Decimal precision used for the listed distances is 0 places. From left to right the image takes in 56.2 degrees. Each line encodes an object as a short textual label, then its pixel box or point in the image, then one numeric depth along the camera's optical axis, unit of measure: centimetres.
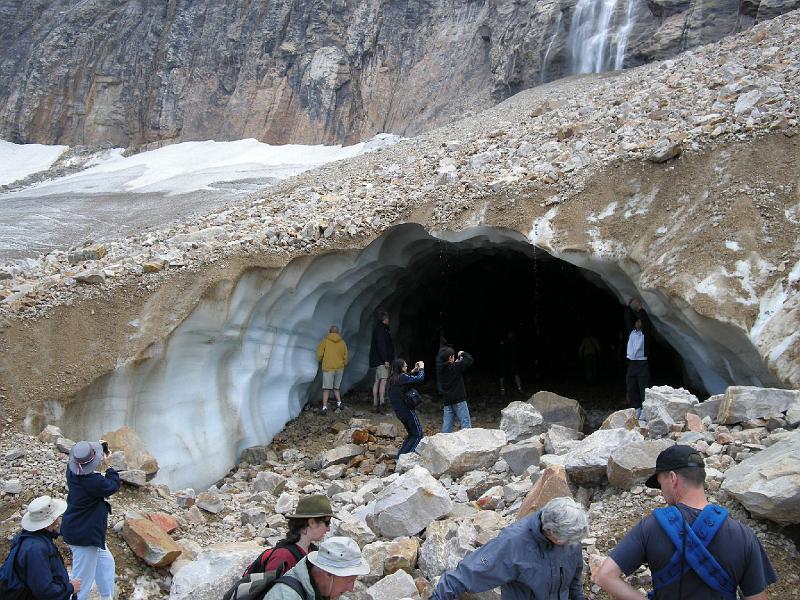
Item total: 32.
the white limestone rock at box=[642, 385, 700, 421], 658
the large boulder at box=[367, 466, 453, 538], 557
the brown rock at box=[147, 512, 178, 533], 630
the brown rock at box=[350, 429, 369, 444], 941
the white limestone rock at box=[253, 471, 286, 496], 792
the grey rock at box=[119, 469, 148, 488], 663
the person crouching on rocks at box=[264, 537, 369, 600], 310
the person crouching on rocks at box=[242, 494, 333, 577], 346
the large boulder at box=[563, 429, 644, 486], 570
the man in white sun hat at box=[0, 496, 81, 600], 395
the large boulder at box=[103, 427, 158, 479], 730
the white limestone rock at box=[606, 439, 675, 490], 539
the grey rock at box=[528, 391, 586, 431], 889
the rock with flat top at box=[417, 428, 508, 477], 699
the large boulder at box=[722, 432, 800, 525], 437
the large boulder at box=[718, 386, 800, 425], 589
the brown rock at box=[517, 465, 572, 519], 524
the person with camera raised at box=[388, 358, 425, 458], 802
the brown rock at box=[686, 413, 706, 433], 609
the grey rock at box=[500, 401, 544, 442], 785
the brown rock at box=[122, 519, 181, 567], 571
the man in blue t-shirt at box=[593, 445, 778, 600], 307
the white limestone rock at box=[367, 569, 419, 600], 466
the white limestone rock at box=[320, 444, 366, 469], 867
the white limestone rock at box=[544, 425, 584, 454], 680
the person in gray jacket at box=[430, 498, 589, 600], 346
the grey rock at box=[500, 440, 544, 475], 677
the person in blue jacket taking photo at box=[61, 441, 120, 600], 479
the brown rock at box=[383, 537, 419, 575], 506
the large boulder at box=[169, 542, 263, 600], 511
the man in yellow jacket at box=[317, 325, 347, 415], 1074
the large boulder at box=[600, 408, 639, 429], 671
